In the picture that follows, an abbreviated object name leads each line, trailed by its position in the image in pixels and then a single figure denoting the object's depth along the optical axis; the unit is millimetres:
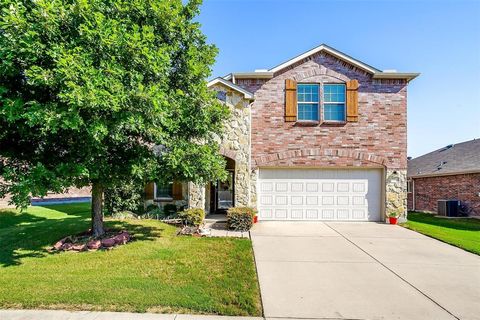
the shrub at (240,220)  11398
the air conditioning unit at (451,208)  16625
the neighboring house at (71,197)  17578
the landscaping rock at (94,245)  8289
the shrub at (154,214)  13105
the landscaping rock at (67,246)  8203
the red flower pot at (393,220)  13234
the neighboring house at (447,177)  16278
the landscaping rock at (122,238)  8727
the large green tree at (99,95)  6066
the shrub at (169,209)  13514
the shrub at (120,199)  12992
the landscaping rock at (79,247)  8180
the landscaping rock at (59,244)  8300
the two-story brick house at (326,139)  13719
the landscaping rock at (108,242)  8445
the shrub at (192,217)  11305
